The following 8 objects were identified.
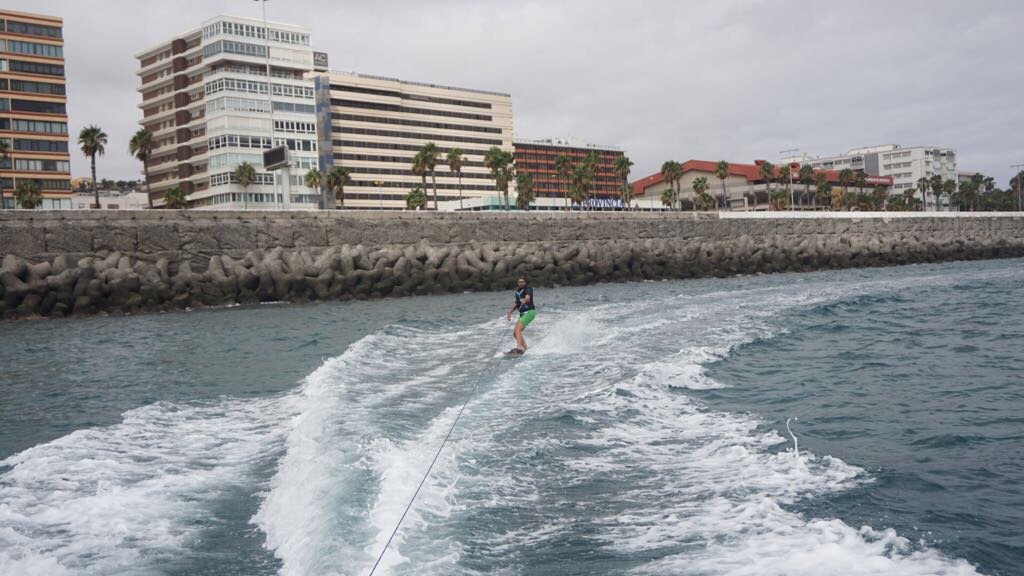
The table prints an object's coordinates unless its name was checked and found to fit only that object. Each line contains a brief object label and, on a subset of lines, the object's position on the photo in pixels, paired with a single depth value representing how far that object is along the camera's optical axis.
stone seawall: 30.09
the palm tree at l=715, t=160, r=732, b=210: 97.61
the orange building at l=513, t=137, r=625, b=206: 161.00
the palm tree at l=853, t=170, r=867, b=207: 107.50
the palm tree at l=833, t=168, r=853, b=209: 106.62
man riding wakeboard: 16.70
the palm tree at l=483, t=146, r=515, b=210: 83.12
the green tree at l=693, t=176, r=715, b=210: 95.56
